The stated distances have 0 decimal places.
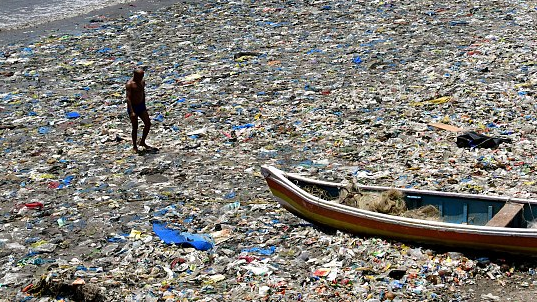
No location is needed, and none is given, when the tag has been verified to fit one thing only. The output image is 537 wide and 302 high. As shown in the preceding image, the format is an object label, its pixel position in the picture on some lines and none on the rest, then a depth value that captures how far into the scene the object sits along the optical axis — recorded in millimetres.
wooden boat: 13336
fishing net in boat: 15227
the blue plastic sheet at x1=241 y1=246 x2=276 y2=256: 14805
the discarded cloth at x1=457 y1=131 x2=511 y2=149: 19312
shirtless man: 20859
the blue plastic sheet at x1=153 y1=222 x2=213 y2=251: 15109
